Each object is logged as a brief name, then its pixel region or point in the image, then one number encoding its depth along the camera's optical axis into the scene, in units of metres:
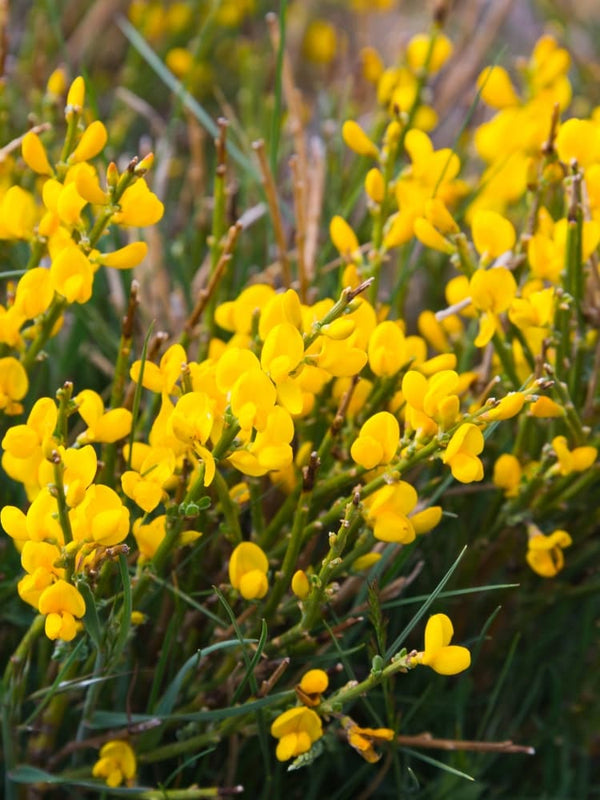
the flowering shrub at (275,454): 0.73
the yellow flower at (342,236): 0.80
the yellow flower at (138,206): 0.75
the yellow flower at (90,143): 0.75
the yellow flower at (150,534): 0.75
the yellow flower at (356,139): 0.81
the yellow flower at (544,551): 0.79
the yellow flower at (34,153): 0.76
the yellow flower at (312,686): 0.74
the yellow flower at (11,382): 0.75
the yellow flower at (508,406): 0.73
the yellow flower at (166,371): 0.74
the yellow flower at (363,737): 0.74
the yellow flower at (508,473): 0.79
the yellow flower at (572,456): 0.78
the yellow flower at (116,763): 0.77
